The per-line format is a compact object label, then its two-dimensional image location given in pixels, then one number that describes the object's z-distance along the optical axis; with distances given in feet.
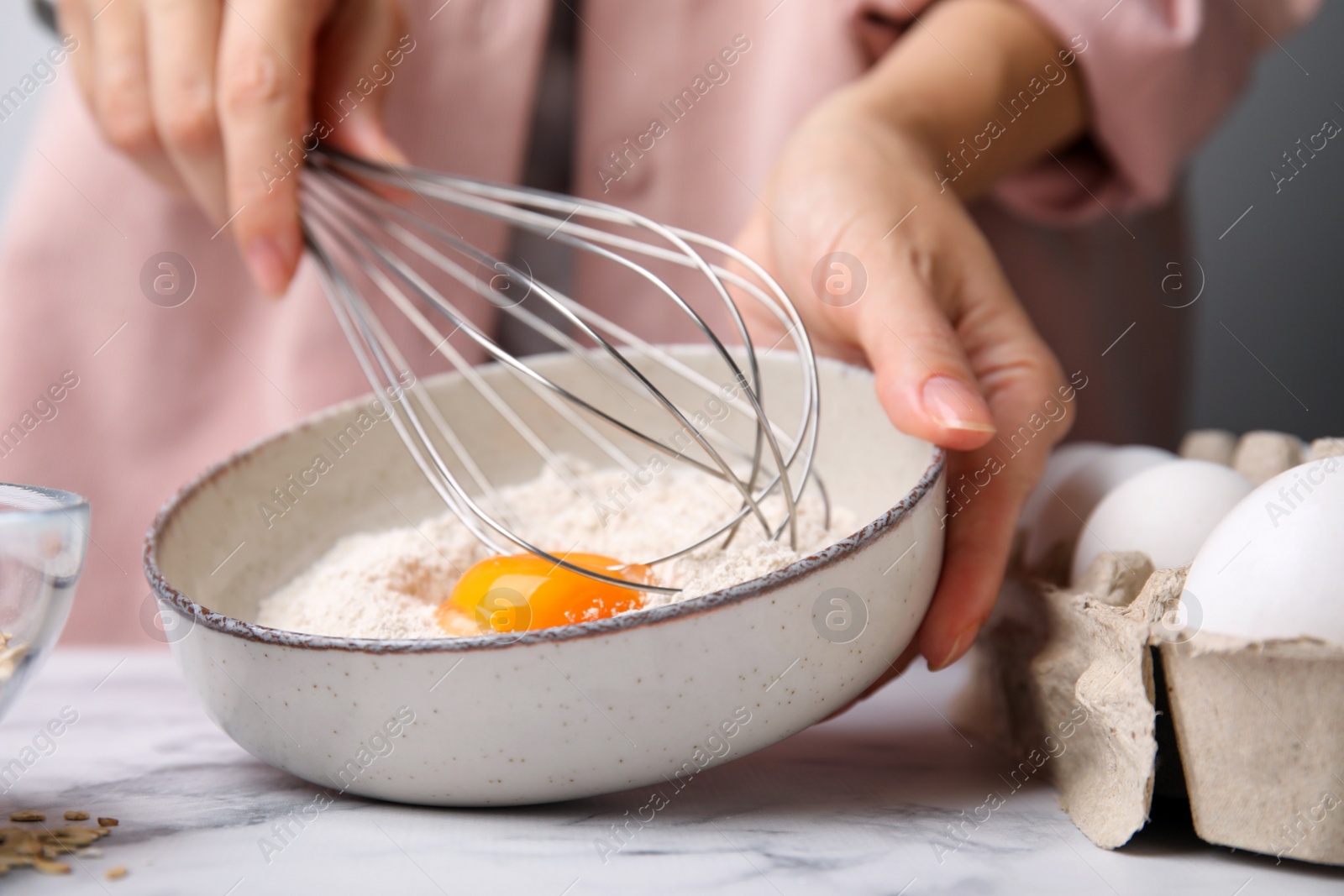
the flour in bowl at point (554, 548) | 1.42
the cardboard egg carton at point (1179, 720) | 1.11
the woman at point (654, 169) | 1.86
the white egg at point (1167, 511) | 1.48
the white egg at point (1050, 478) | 1.80
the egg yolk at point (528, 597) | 1.38
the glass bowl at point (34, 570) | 1.20
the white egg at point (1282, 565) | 1.10
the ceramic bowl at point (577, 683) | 1.10
